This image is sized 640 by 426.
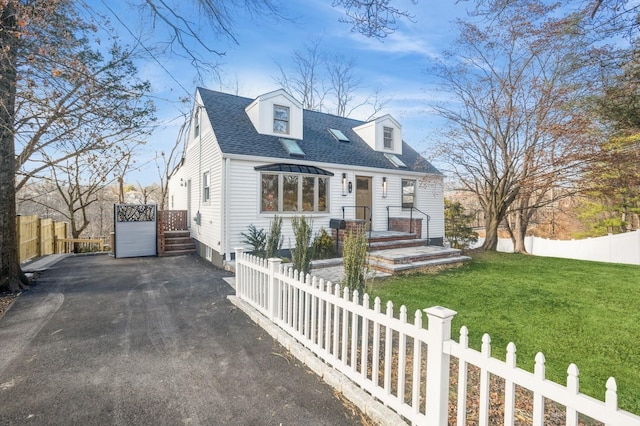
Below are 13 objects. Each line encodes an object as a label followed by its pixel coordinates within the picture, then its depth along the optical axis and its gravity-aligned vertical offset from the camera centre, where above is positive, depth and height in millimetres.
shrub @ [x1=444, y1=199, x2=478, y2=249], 14727 -842
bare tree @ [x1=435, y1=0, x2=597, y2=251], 10336 +3215
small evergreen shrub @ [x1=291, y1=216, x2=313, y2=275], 5641 -768
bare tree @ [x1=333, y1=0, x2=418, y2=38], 4082 +2672
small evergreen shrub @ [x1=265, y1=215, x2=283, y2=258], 7605 -831
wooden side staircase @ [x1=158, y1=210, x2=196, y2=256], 11352 -1016
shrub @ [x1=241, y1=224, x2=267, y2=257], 8328 -886
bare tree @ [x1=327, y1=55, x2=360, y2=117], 22797 +9899
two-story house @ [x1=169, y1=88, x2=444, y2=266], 9461 +1330
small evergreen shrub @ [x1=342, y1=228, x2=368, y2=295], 4270 -715
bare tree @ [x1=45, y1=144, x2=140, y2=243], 13570 +1535
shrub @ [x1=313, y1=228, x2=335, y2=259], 9315 -1181
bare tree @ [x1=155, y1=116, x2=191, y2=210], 21828 +3558
